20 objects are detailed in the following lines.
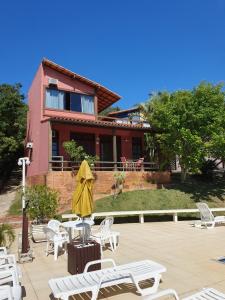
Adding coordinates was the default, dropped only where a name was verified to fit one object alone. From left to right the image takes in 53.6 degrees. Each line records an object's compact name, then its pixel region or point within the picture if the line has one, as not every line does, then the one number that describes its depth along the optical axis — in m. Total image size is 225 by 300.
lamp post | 5.80
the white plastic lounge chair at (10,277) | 3.33
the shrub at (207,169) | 18.99
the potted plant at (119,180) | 14.81
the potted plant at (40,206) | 8.68
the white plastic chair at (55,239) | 6.00
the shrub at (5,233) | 5.93
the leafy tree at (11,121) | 17.80
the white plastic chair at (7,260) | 4.49
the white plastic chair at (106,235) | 6.43
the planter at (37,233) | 7.92
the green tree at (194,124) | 14.95
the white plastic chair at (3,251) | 5.13
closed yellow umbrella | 5.39
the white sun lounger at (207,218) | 9.11
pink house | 15.90
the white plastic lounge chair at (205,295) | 2.77
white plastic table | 5.64
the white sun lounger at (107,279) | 3.33
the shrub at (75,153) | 14.63
